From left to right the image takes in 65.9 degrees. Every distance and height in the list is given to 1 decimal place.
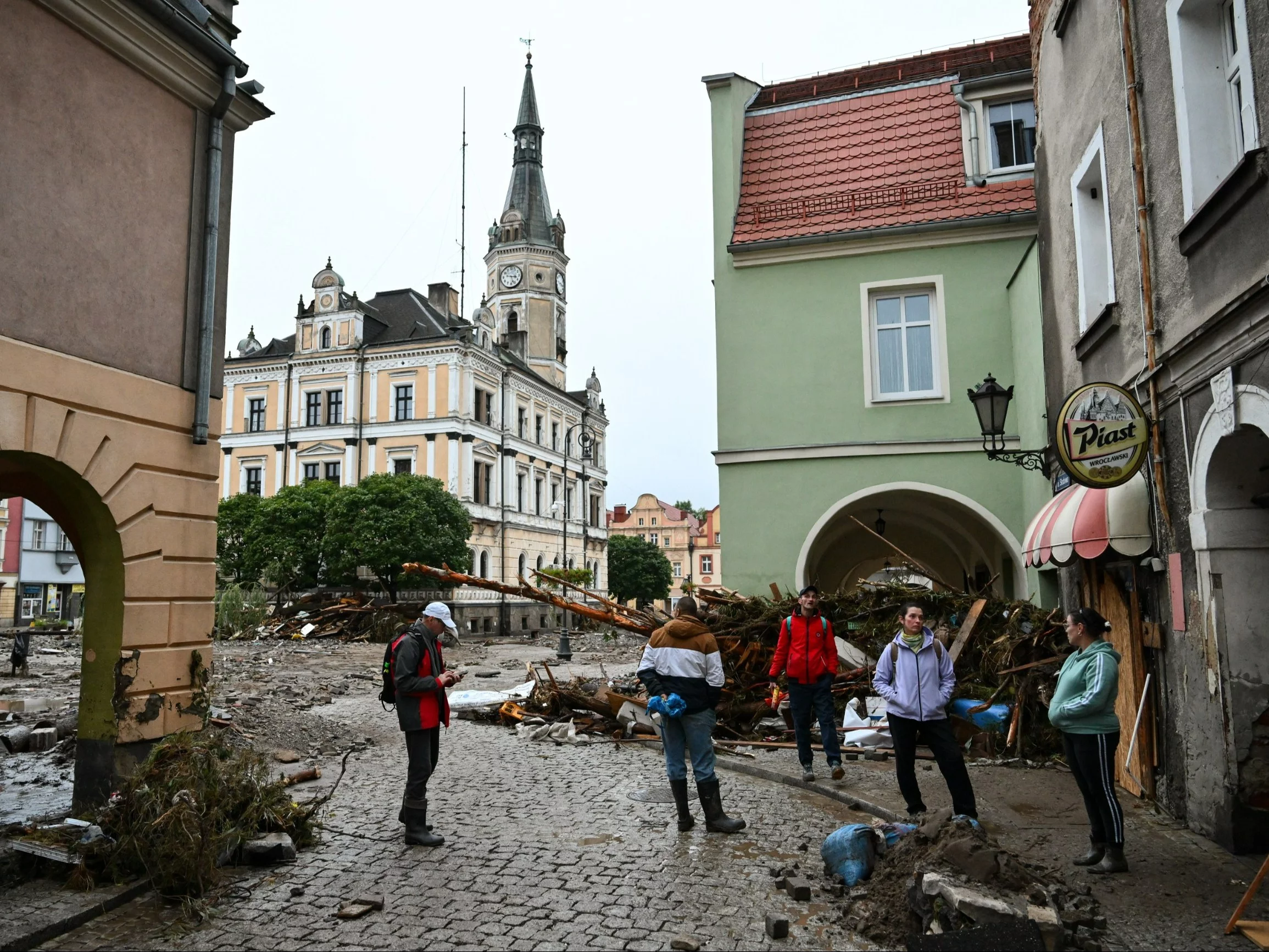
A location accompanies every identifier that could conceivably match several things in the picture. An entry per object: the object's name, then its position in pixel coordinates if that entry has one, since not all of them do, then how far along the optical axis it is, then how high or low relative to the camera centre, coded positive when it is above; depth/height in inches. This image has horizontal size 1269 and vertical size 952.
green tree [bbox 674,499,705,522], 5344.5 +478.6
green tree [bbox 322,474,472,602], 1740.9 +117.9
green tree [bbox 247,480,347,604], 1790.1 +107.6
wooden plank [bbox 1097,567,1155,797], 319.6 -31.0
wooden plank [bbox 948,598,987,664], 450.9 -17.7
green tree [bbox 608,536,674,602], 3260.3 +75.5
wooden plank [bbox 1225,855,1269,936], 185.5 -59.1
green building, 546.6 +159.8
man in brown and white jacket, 301.9 -33.8
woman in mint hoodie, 238.2 -34.2
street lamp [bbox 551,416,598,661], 1156.5 -50.7
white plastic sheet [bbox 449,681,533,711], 613.9 -65.4
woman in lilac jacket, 281.9 -31.1
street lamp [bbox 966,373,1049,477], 442.3 +80.1
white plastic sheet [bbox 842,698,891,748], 445.1 -65.4
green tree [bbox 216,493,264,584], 1815.9 +106.9
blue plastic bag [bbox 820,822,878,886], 238.7 -64.1
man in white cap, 286.4 -32.7
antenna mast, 2655.0 +976.3
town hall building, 2311.8 +446.6
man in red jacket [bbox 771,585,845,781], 381.4 -30.0
